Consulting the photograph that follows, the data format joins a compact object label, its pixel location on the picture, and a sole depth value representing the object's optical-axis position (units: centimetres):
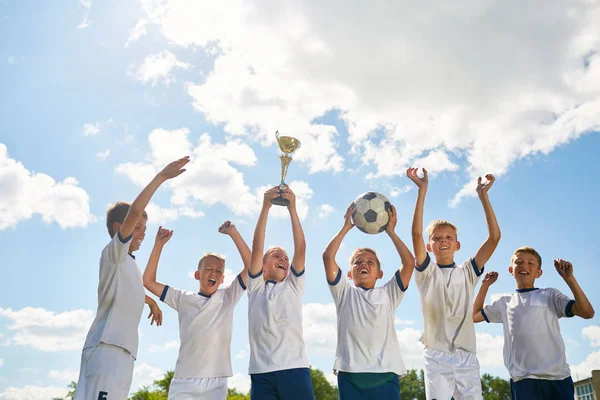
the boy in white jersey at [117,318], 499
